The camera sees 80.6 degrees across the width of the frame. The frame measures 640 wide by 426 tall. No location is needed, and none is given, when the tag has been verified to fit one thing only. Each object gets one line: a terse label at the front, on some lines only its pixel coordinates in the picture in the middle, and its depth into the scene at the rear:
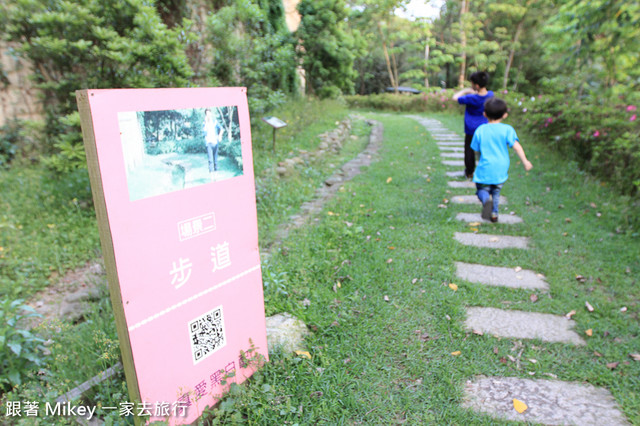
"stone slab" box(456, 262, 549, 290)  3.39
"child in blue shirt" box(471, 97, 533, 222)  4.32
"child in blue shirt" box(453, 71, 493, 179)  5.33
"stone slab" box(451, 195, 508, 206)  5.35
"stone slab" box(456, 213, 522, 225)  4.73
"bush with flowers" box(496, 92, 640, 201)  5.19
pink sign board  1.42
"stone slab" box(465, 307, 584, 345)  2.74
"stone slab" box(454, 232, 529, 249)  4.12
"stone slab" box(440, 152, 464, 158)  7.94
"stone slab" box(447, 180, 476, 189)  6.04
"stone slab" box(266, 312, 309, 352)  2.56
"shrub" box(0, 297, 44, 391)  2.29
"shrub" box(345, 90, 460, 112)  17.33
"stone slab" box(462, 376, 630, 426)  2.06
